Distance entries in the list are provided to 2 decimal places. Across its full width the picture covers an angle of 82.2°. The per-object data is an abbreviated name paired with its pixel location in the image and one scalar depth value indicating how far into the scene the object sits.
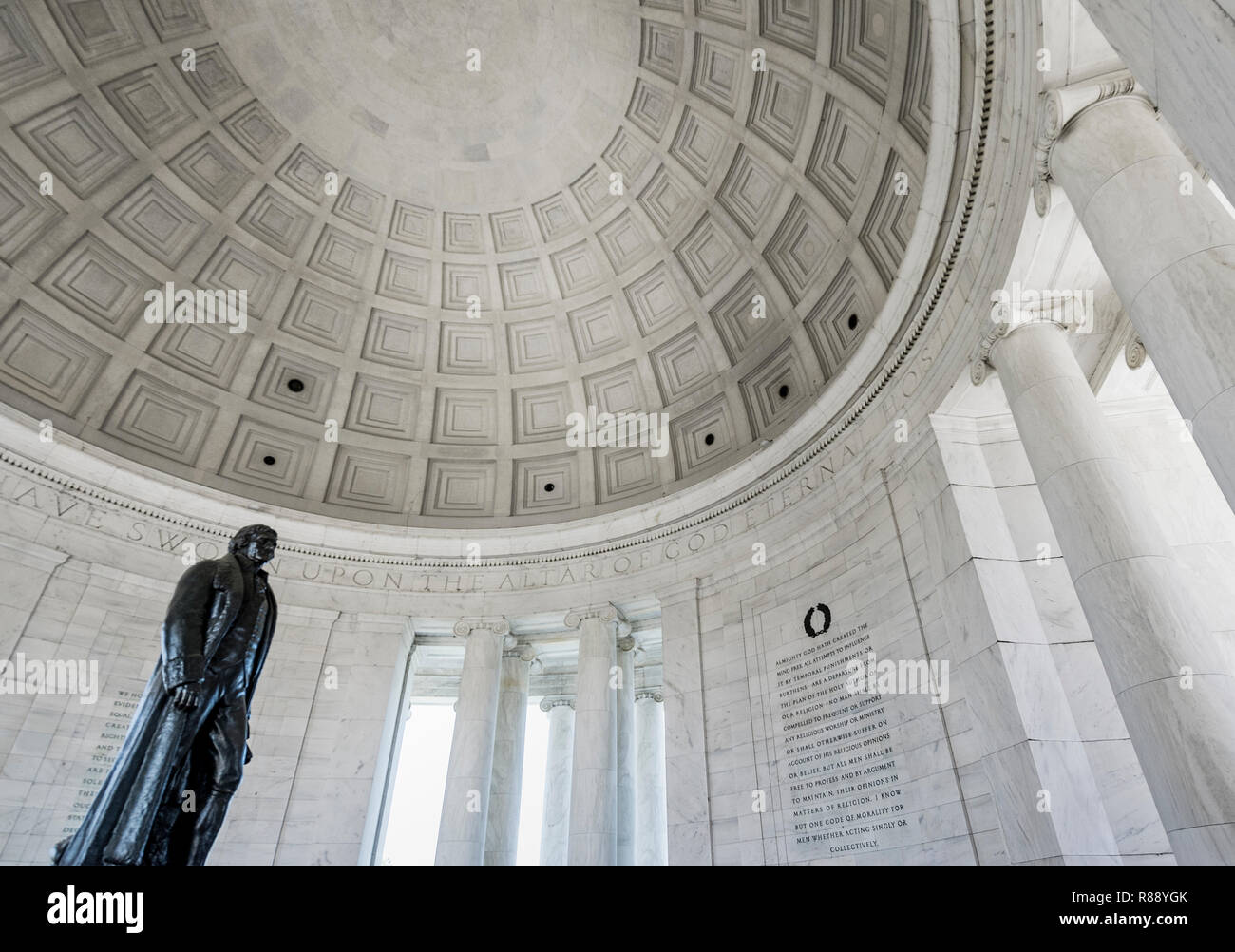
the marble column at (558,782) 18.70
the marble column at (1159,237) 5.03
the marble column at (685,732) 12.41
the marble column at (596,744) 13.40
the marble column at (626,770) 14.87
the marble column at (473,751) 13.97
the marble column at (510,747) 15.97
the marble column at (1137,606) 5.61
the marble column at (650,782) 18.31
